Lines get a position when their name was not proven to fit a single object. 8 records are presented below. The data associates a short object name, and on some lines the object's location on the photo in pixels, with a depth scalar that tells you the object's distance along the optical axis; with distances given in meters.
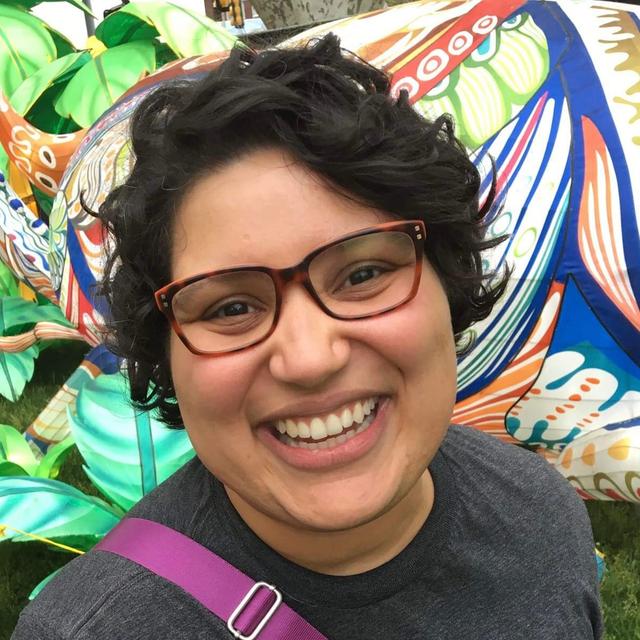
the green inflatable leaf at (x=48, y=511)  1.78
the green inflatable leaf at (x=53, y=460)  2.29
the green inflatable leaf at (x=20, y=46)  3.17
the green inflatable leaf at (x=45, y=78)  2.95
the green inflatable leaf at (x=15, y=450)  2.30
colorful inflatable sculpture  1.43
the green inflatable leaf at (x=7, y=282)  3.61
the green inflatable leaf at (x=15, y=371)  3.11
